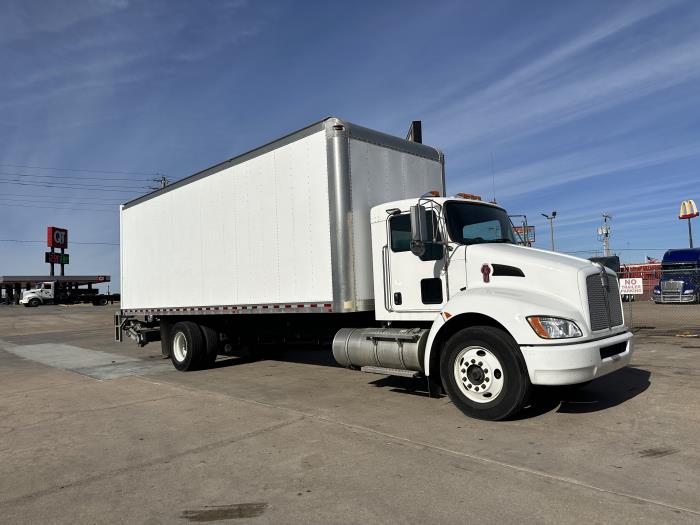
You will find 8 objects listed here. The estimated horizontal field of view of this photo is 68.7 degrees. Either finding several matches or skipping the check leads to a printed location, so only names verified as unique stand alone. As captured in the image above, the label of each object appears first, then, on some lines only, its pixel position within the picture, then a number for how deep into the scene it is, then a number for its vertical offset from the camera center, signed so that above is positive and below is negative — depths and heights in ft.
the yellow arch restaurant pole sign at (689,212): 153.69 +23.05
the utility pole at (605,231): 250.82 +30.42
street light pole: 120.40 +18.15
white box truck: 17.58 +1.14
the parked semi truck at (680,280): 82.02 +1.48
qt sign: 249.14 +38.43
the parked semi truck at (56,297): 194.39 +7.79
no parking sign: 52.31 +0.56
